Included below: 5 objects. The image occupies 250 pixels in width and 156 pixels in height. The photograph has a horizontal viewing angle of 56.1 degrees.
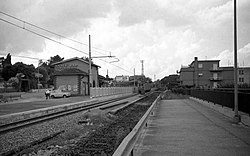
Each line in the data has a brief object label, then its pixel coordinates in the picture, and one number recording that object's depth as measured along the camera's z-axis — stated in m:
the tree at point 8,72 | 78.00
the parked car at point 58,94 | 44.07
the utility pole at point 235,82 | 10.85
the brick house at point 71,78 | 52.25
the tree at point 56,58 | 132.55
